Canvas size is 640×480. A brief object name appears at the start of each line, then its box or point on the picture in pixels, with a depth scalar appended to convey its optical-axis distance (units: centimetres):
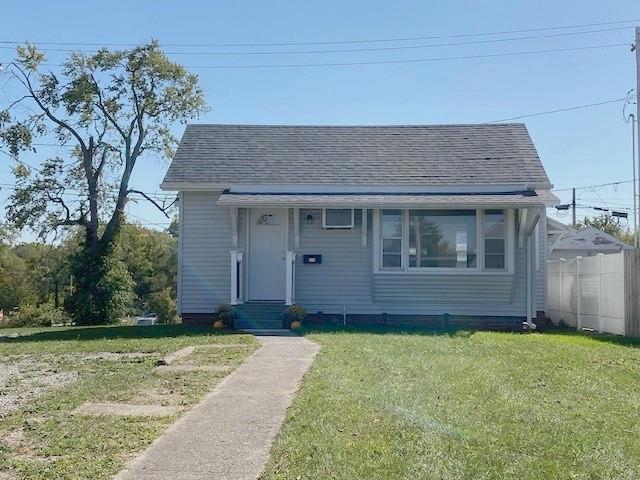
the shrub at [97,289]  2158
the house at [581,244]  3183
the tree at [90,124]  2347
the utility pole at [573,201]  5116
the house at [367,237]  1520
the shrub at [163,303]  4817
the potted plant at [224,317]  1484
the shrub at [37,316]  2738
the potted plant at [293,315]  1459
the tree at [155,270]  4694
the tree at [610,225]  6276
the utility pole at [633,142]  2025
